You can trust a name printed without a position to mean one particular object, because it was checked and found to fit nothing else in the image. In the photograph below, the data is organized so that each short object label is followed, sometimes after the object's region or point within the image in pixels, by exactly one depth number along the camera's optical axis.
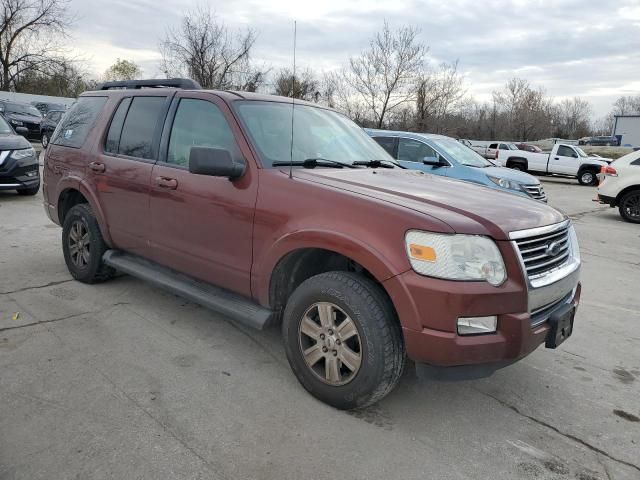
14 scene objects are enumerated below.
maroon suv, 2.54
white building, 71.38
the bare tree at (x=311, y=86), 27.54
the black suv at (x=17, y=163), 8.82
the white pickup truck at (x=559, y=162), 22.33
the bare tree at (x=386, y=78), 28.78
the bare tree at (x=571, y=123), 85.94
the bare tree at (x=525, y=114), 72.75
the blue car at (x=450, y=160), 8.91
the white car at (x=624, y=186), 11.11
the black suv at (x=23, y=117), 21.14
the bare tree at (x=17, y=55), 41.75
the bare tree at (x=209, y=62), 27.08
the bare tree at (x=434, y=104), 30.83
